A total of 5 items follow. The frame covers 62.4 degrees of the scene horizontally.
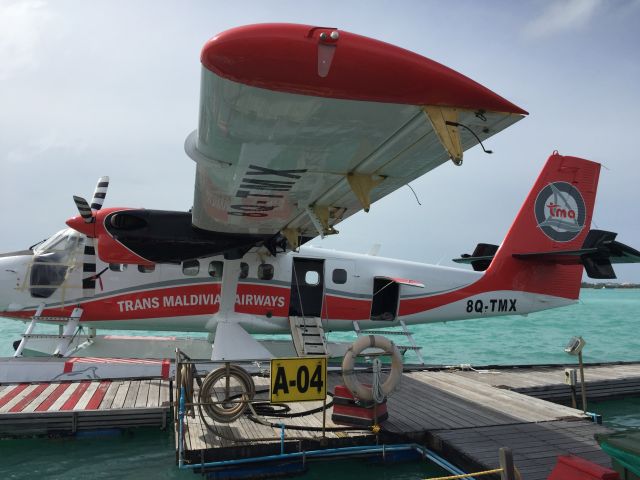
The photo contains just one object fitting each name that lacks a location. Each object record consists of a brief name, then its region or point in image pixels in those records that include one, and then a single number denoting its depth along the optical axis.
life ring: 6.58
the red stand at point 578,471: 3.73
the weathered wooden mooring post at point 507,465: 4.27
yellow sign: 5.99
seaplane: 4.05
